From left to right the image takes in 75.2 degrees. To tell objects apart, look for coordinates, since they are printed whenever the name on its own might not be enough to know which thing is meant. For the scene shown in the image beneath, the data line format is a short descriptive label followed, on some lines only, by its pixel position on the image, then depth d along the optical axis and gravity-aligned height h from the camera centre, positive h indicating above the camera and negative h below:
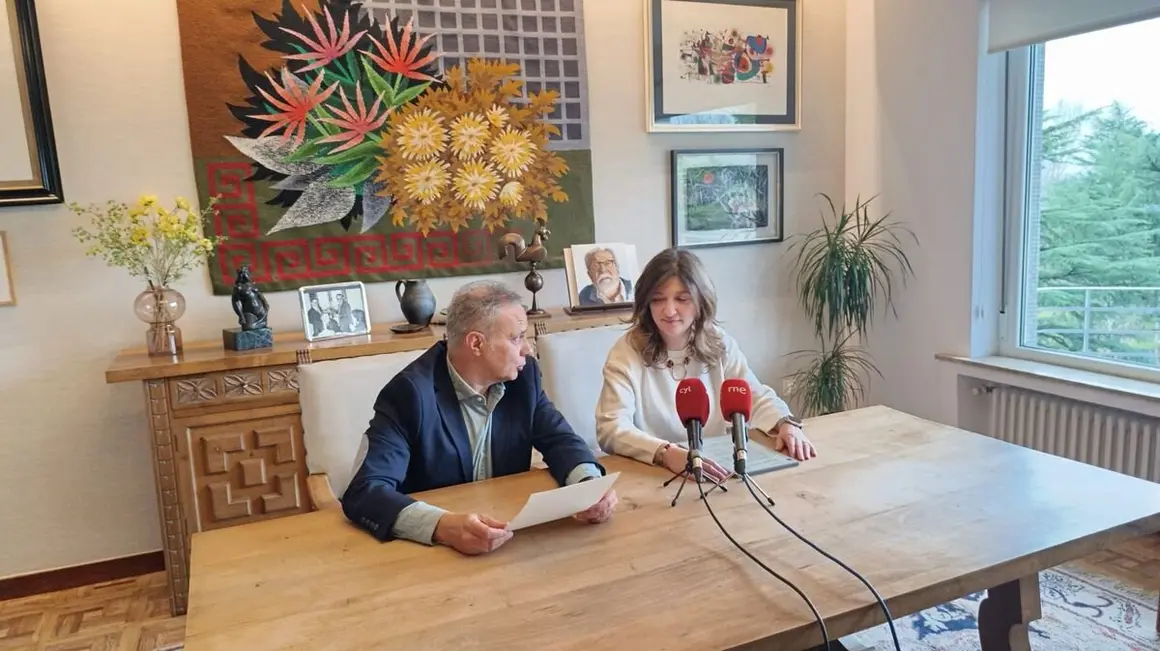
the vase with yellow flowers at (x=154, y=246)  2.54 +0.02
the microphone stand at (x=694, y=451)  1.41 -0.42
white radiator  2.60 -0.82
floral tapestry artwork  2.76 +0.42
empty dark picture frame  2.49 +0.48
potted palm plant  3.46 -0.33
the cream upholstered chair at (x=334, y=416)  1.80 -0.41
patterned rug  2.19 -1.24
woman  1.94 -0.35
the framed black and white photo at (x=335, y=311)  2.72 -0.25
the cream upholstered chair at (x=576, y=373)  2.16 -0.40
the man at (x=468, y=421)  1.47 -0.40
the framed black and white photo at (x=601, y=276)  3.09 -0.19
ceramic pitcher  2.79 -0.23
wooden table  1.06 -0.55
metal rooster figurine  2.99 -0.07
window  2.68 +0.02
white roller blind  2.52 +0.68
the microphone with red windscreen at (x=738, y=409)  1.35 -0.34
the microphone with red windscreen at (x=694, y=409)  1.42 -0.34
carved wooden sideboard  2.43 -0.61
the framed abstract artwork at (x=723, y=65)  3.34 +0.73
